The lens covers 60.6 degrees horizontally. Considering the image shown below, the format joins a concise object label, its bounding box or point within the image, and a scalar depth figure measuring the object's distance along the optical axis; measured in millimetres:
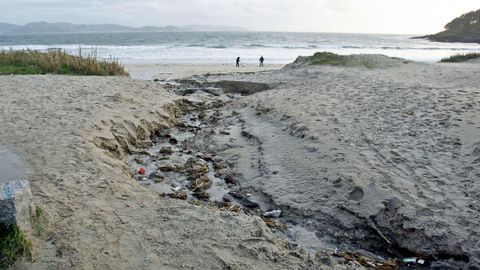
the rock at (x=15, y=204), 3322
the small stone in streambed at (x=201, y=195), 5790
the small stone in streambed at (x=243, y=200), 5537
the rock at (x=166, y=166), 6891
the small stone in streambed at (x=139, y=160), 7207
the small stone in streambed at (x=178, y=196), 5695
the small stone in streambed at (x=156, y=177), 6361
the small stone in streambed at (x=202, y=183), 6098
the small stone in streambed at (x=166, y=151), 7814
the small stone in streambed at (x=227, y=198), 5727
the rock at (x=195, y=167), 6646
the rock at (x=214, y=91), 14469
